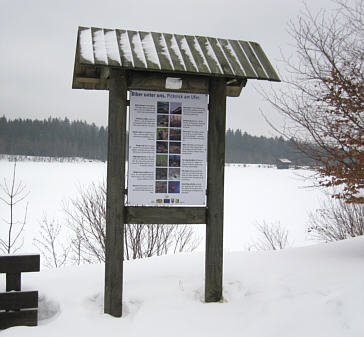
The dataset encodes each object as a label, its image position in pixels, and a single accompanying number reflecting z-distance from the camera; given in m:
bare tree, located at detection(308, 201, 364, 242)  11.22
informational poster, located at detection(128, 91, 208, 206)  4.09
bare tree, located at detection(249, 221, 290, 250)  14.09
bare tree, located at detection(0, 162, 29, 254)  17.03
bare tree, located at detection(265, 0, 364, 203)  5.33
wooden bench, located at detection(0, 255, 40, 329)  3.76
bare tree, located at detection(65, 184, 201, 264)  11.20
